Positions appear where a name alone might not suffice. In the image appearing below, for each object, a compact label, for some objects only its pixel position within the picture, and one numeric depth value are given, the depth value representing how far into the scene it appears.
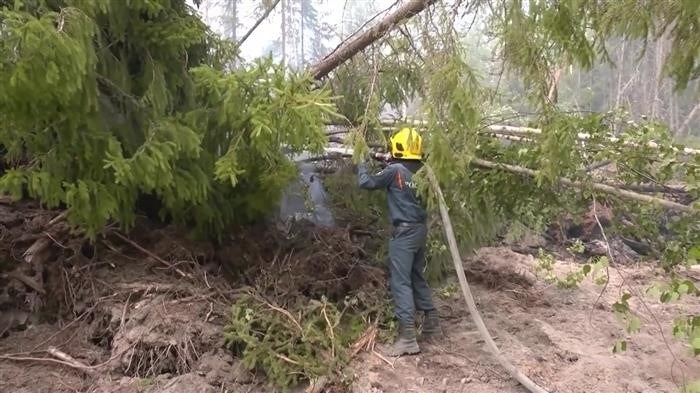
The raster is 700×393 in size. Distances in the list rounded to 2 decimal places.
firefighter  5.30
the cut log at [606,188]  4.55
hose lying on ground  4.86
